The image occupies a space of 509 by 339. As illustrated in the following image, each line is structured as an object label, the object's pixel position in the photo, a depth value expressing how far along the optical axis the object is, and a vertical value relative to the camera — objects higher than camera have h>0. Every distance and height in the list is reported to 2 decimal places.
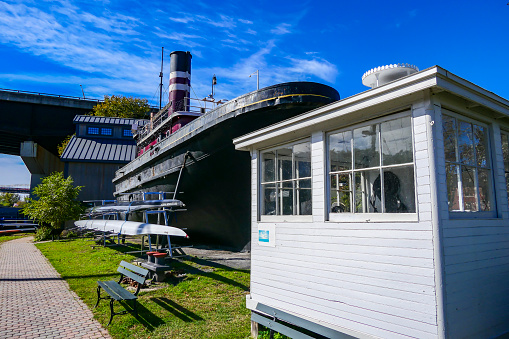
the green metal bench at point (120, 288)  5.20 -1.31
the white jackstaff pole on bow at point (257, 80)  10.43 +3.95
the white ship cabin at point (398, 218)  3.20 -0.09
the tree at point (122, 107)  37.56 +11.40
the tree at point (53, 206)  18.47 +0.14
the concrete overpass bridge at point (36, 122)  32.16 +8.41
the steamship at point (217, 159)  9.20 +1.72
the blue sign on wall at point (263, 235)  4.98 -0.38
